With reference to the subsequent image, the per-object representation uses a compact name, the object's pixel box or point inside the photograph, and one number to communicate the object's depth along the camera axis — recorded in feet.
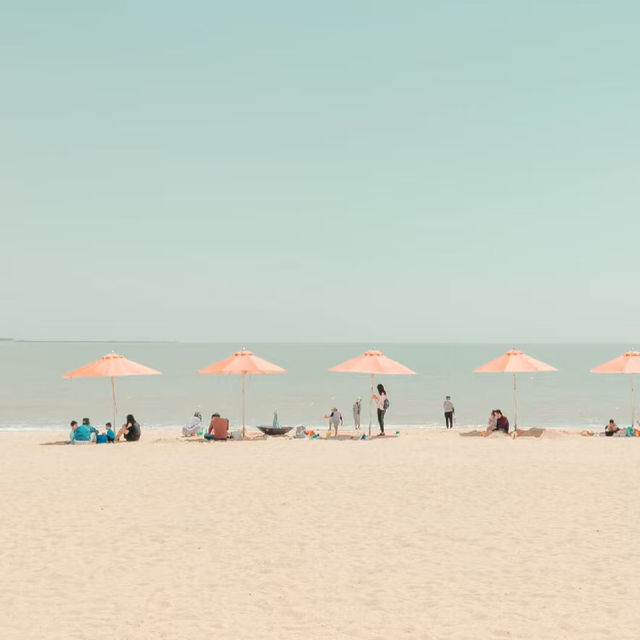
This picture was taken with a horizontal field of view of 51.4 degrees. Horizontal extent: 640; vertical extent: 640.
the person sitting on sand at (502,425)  69.21
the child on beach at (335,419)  71.72
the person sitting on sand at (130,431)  64.85
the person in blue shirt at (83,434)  63.10
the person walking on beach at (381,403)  69.61
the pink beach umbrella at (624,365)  71.20
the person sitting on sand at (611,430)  70.69
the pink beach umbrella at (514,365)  68.49
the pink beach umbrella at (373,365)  66.69
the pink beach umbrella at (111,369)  64.90
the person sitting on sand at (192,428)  69.72
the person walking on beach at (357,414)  82.08
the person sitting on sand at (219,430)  64.85
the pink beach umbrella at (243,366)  65.09
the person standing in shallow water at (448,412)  87.61
